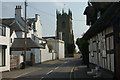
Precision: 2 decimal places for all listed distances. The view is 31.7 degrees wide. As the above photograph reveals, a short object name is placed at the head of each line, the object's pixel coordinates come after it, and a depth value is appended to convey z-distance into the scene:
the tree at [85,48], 25.34
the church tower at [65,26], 95.93
